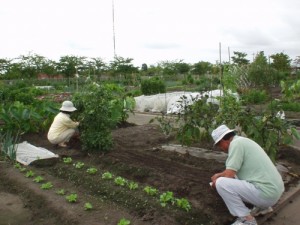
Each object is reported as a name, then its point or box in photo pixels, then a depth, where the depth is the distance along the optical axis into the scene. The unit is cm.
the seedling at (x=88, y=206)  369
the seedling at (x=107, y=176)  463
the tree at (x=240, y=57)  2981
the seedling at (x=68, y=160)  547
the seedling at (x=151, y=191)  399
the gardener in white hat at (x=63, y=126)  616
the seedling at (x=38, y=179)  466
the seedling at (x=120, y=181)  436
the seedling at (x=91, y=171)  489
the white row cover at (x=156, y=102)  1204
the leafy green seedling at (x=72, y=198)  390
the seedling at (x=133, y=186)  421
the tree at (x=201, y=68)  3962
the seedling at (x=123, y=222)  324
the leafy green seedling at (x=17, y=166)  534
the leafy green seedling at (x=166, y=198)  375
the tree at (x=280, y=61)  2774
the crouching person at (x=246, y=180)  314
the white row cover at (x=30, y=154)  561
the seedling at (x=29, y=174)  489
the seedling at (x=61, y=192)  416
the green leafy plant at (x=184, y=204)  358
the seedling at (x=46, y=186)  439
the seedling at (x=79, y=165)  517
